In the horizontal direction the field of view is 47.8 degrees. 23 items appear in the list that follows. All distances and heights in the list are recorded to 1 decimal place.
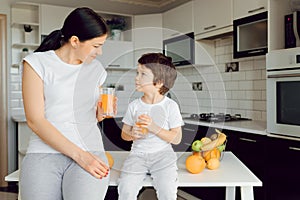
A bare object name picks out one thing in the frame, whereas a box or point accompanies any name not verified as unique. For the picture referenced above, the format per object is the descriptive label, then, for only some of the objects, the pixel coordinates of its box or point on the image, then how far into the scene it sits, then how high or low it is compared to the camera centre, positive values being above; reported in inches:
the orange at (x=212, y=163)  58.8 -11.4
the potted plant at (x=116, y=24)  163.0 +36.4
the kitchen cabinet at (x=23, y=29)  153.7 +32.3
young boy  51.8 -5.4
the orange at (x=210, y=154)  59.8 -10.0
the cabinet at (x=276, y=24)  98.1 +21.4
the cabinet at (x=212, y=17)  119.2 +30.1
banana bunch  59.4 -8.1
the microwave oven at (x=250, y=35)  105.3 +20.2
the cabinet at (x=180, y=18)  141.5 +35.1
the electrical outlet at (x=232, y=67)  132.0 +12.3
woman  45.5 -2.6
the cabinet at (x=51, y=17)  149.8 +36.8
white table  51.9 -12.8
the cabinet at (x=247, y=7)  102.9 +28.8
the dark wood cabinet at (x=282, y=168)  85.8 -19.0
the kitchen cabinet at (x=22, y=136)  146.3 -16.1
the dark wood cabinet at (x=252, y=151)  97.1 -16.1
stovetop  71.4 -5.8
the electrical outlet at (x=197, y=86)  69.7 +2.6
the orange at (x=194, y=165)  56.1 -11.1
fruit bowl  56.2 -9.9
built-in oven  86.8 +1.5
